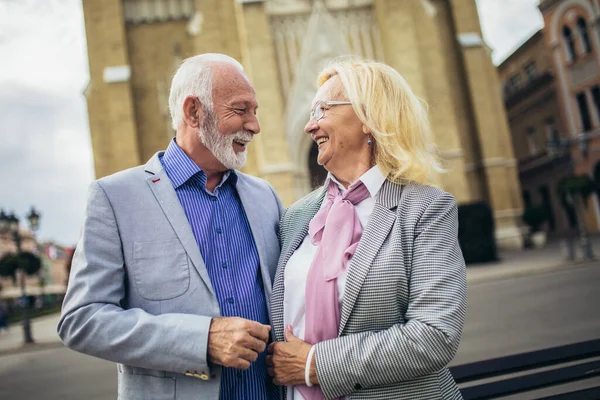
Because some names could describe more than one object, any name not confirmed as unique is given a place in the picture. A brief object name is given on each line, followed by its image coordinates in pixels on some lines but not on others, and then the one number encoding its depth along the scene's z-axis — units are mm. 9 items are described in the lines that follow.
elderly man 1868
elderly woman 1812
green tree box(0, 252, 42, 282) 16234
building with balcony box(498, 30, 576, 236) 27625
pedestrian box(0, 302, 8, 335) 20188
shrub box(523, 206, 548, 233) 21609
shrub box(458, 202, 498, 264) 16469
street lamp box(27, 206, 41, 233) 15438
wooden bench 2770
